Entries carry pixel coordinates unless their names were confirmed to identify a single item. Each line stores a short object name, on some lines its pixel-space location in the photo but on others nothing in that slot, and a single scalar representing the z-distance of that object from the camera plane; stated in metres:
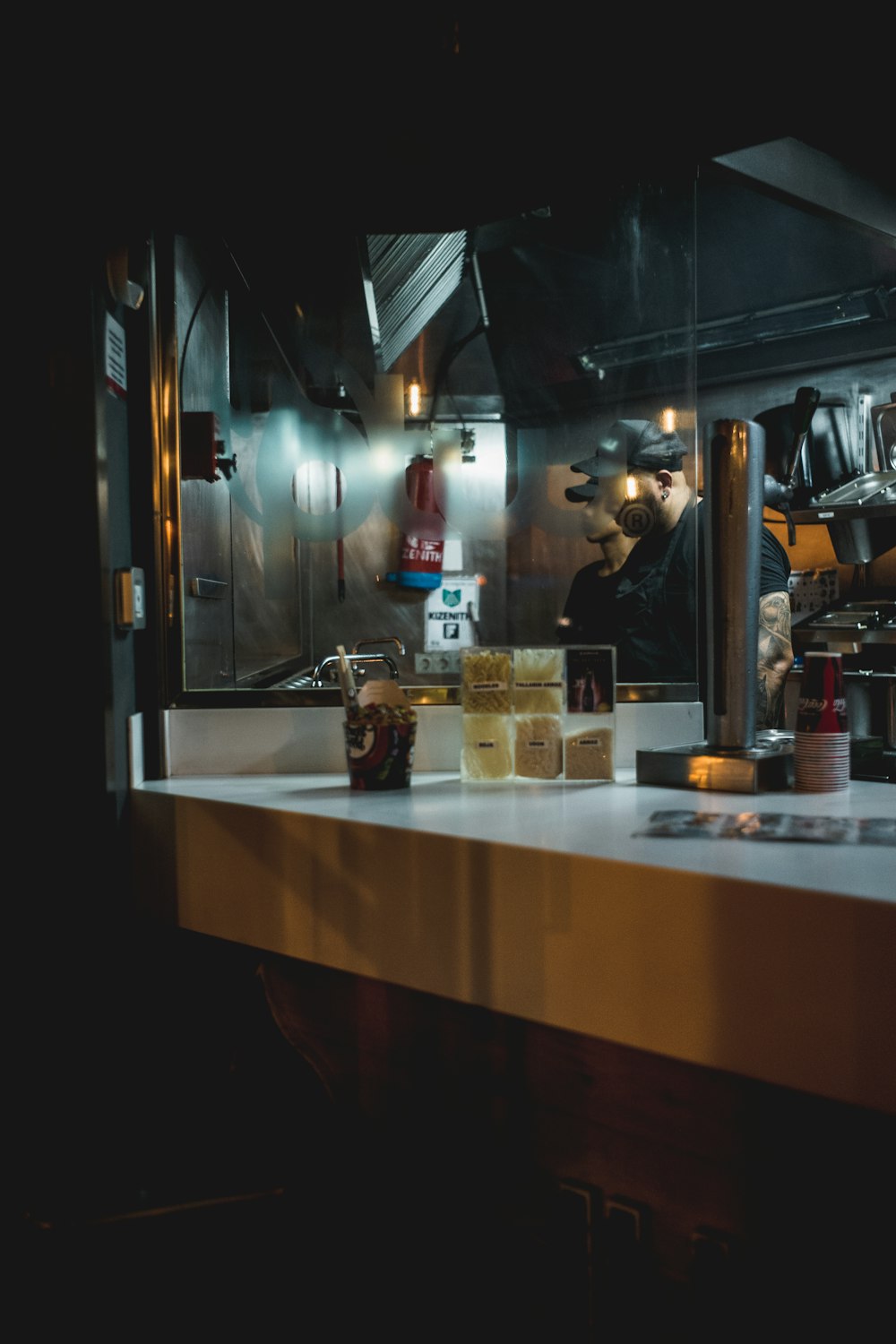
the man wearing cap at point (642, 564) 1.75
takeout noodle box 1.43
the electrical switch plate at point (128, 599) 1.42
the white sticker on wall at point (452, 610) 2.45
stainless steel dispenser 1.39
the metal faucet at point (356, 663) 1.64
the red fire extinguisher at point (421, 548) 2.15
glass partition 1.97
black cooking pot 3.85
